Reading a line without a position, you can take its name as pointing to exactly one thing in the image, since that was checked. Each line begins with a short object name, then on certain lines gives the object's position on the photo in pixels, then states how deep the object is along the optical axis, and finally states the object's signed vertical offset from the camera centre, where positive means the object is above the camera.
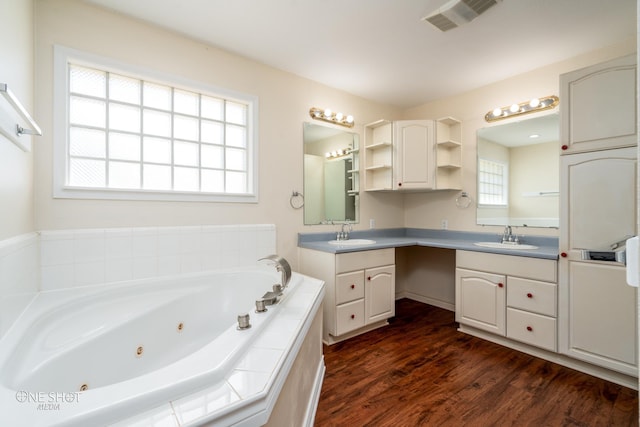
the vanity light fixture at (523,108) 2.46 +1.01
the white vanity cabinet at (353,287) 2.31 -0.66
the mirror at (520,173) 2.47 +0.40
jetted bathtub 0.70 -0.51
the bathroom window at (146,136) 1.83 +0.60
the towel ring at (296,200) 2.70 +0.13
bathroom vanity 2.01 -0.65
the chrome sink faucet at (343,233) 2.94 -0.21
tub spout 1.60 -0.32
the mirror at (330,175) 2.83 +0.42
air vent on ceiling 1.72 +1.32
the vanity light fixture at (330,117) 2.84 +1.04
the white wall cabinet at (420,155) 2.97 +0.65
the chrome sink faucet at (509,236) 2.62 -0.21
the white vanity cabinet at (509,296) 2.04 -0.67
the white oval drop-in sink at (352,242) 2.70 -0.29
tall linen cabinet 1.71 +0.04
